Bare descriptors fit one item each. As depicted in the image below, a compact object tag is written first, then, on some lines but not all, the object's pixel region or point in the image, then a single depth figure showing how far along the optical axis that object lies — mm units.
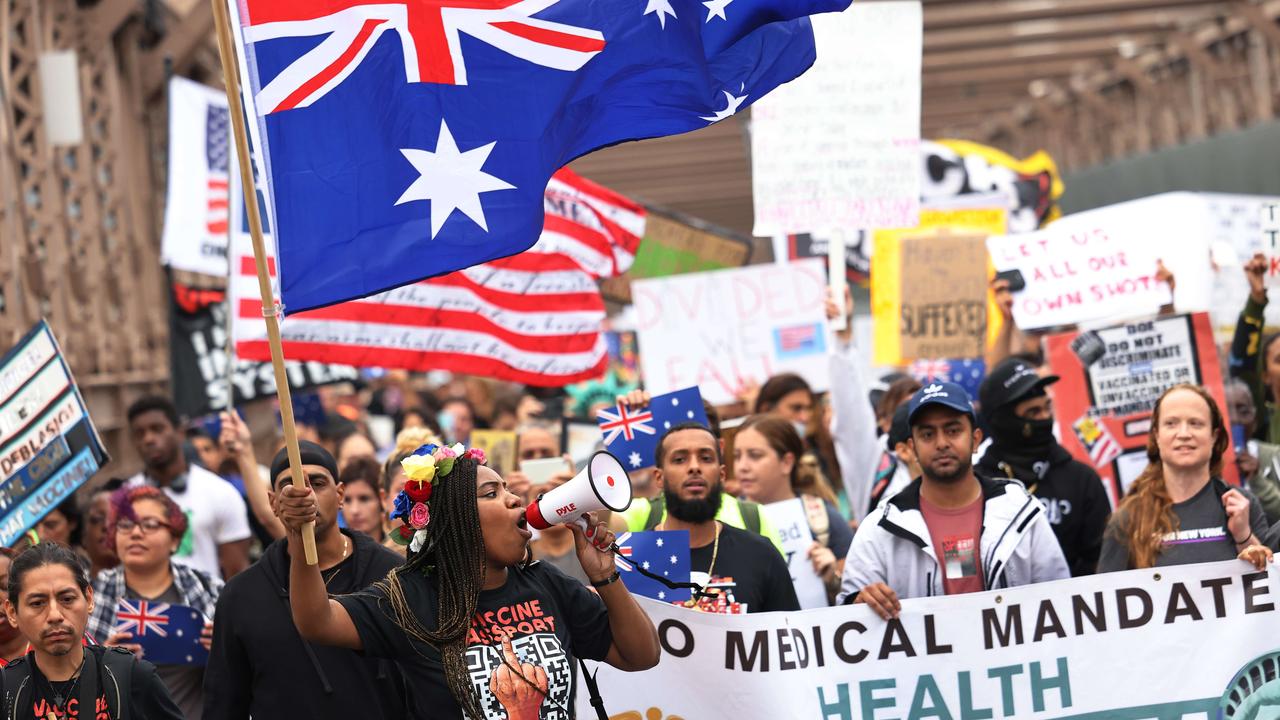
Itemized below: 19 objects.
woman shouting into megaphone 8273
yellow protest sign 19500
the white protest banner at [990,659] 10867
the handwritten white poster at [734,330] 21125
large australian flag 9227
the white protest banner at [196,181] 22062
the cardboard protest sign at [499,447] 19031
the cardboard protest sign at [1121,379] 15523
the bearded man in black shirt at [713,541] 11266
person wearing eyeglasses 12508
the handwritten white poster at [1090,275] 16906
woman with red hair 11328
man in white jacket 11172
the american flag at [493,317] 16625
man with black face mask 13086
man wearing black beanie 9820
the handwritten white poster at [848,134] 17187
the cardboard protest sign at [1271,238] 15422
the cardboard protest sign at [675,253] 23547
